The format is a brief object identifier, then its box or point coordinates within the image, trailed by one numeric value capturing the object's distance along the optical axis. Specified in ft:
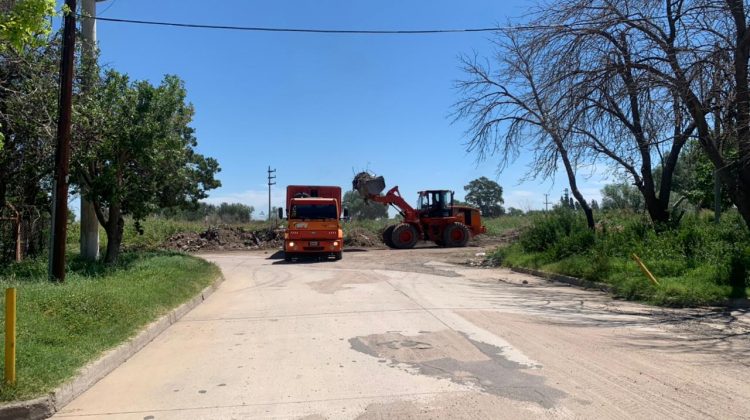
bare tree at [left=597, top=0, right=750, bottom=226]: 40.29
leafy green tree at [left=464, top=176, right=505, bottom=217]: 408.05
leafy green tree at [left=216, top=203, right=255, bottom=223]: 319.47
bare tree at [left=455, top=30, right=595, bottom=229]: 46.83
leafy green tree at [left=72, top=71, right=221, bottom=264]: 49.37
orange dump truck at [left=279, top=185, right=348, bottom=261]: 87.56
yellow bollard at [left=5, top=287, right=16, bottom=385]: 18.99
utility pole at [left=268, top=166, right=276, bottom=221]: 230.91
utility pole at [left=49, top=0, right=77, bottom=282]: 38.58
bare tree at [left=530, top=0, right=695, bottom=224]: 43.16
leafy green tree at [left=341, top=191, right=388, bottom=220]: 348.18
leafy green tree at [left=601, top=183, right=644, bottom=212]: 138.12
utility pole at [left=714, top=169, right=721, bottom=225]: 55.73
